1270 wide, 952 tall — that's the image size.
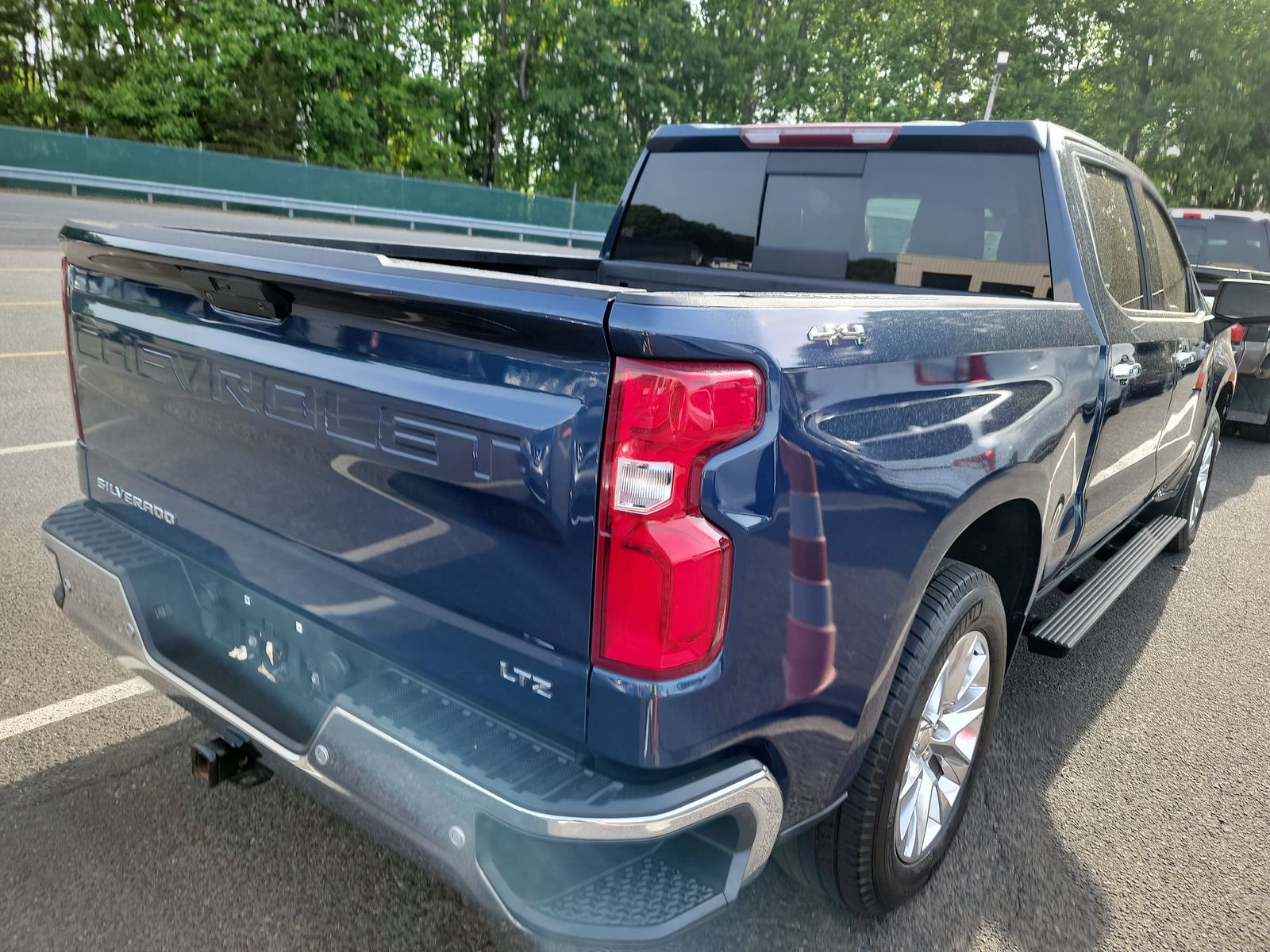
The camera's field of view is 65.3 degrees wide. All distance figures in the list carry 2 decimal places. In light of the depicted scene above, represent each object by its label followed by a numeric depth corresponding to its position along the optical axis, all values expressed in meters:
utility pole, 25.60
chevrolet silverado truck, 1.64
